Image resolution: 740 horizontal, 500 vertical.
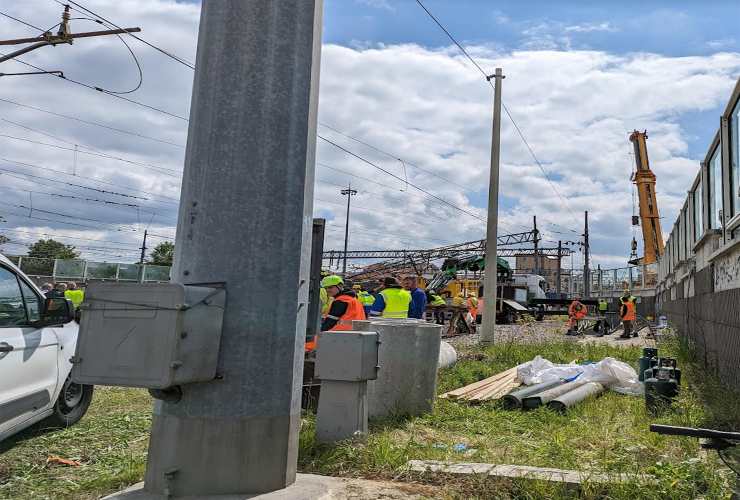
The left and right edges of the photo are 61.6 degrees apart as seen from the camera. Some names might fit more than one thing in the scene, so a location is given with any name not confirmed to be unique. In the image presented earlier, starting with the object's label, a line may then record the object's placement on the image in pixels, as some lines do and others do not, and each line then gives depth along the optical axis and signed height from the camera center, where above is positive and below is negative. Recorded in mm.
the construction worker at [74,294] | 17625 +223
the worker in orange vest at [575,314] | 23661 +619
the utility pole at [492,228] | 15953 +2622
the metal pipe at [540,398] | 6891 -776
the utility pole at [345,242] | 63625 +7999
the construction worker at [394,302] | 10102 +287
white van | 4965 -470
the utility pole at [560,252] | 68288 +8615
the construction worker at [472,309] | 26709 +694
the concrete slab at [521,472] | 3797 -927
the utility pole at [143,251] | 71575 +6332
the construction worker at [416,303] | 11711 +355
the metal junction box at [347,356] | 5090 -321
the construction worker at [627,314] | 20188 +622
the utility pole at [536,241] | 64863 +9055
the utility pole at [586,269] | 54906 +5701
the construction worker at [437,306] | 25128 +718
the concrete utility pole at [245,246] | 3242 +349
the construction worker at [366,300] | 17359 +525
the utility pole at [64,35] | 12062 +5163
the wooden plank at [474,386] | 7762 -820
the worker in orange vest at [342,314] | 7531 +43
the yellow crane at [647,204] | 35719 +7488
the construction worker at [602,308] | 25984 +993
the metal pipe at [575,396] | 6742 -748
